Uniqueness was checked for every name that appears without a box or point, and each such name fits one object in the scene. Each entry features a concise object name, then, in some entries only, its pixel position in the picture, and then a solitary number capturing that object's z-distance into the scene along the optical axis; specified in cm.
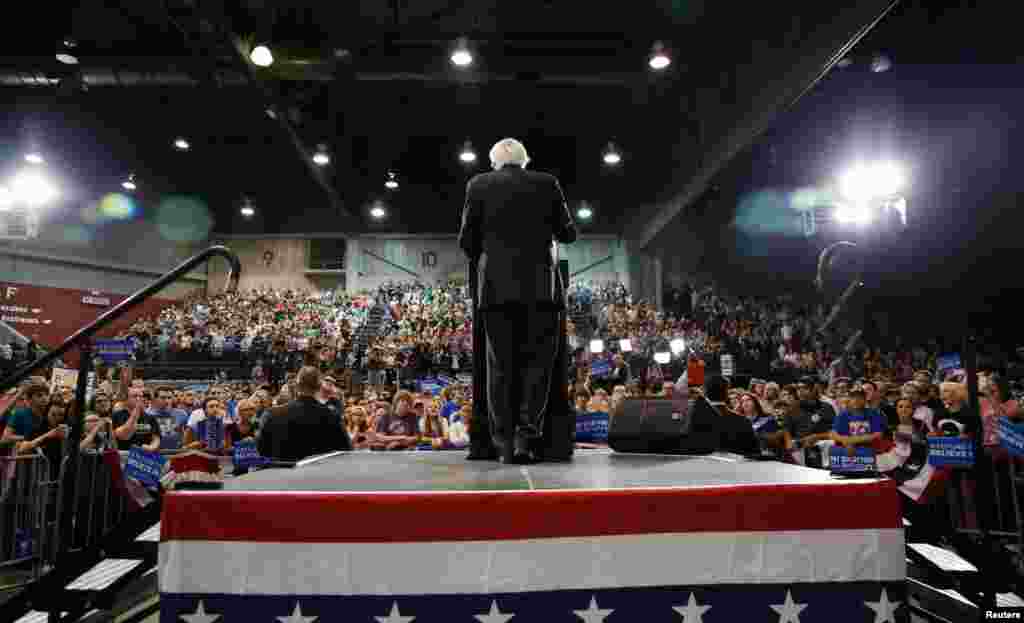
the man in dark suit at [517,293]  269
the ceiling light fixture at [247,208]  2145
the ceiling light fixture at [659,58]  1040
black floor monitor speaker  345
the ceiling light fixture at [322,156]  1601
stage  165
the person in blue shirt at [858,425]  568
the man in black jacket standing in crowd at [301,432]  398
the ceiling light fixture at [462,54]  1057
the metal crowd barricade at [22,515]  434
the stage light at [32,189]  1805
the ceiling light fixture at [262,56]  1049
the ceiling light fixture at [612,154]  1453
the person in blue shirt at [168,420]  749
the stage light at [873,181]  1077
